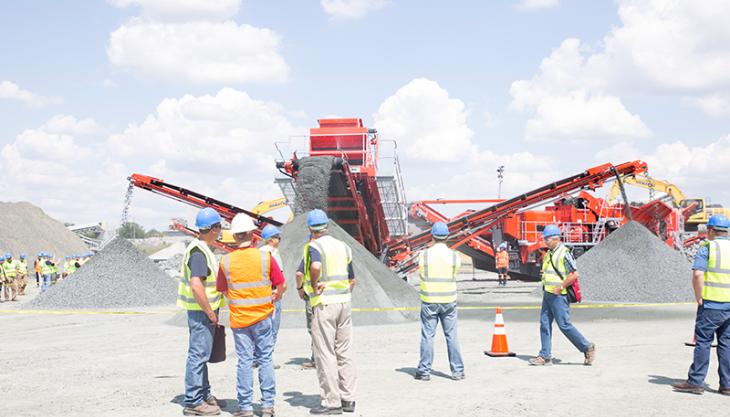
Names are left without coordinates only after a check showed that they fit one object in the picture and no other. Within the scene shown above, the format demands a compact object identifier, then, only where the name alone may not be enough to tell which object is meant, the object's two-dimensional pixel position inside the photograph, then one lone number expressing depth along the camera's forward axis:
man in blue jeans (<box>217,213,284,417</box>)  5.33
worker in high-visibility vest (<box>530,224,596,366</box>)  7.48
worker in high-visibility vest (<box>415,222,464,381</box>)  6.96
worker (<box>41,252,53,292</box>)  22.59
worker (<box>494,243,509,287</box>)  22.78
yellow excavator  32.38
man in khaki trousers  5.61
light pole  47.16
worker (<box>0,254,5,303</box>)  20.50
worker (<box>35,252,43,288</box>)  23.39
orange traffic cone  8.27
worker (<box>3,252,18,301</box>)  20.86
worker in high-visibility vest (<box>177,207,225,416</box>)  5.46
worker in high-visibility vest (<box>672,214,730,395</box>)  6.15
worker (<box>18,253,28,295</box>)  22.19
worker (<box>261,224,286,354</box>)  7.32
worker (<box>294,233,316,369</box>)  5.95
